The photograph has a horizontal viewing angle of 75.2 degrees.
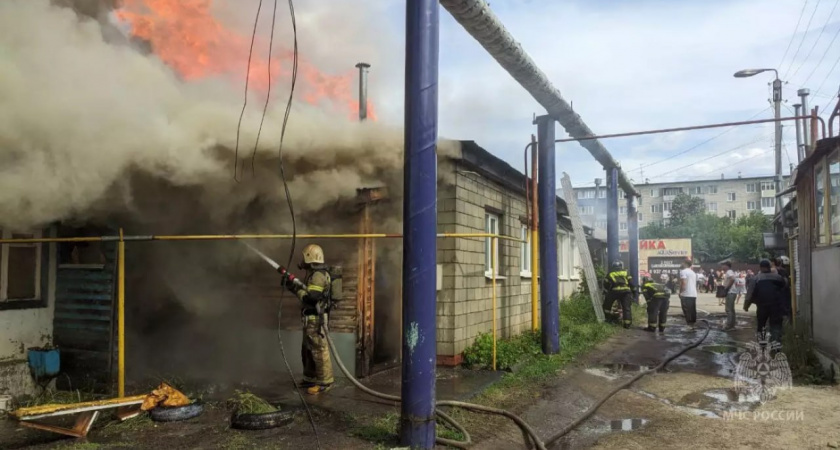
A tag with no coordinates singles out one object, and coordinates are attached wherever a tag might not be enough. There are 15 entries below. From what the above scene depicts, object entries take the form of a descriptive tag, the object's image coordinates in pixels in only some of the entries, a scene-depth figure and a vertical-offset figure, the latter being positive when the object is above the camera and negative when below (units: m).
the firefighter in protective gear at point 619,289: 13.45 -0.91
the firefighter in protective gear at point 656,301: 13.46 -1.21
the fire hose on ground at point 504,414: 4.75 -1.61
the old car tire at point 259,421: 5.21 -1.62
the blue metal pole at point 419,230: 4.60 +0.20
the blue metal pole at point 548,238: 9.13 +0.25
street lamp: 23.05 +6.10
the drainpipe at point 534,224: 9.27 +0.49
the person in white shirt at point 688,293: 14.53 -1.09
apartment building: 78.81 +8.35
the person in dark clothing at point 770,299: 9.10 -0.78
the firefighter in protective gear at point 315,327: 6.64 -0.91
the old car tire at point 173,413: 5.51 -1.63
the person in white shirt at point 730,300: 14.00 -1.22
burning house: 5.54 +0.60
